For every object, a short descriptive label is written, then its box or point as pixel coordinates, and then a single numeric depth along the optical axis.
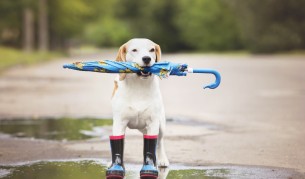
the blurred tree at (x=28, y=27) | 50.53
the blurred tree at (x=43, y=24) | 53.82
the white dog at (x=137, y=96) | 7.11
